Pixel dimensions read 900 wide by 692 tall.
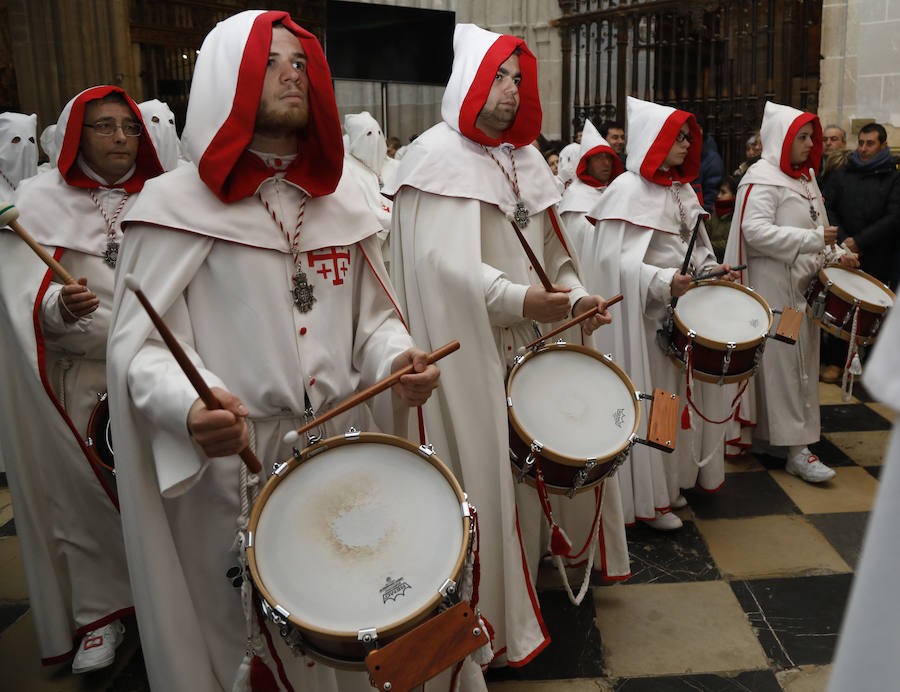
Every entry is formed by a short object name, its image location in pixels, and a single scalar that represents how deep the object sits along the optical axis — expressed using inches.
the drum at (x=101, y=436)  118.6
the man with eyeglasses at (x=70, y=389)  121.4
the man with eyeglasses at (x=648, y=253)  161.2
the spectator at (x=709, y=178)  307.0
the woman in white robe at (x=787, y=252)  191.8
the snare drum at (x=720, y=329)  150.5
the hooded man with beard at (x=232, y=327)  80.9
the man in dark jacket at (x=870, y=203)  258.7
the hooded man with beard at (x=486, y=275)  116.2
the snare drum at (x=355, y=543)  68.4
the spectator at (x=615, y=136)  285.4
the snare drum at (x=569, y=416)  108.7
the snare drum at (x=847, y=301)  174.6
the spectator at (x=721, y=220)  279.9
